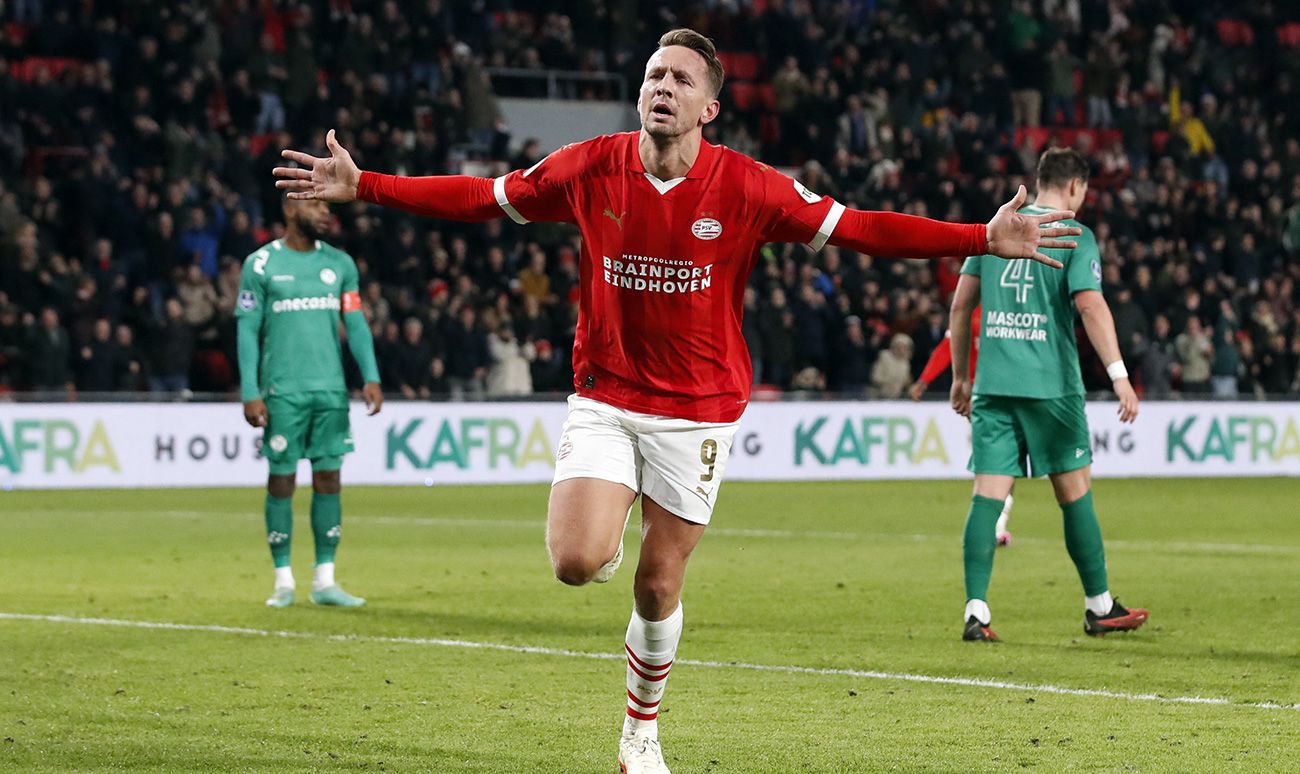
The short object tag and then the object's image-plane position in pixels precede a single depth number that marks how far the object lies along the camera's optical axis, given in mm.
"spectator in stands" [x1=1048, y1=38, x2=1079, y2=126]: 30750
